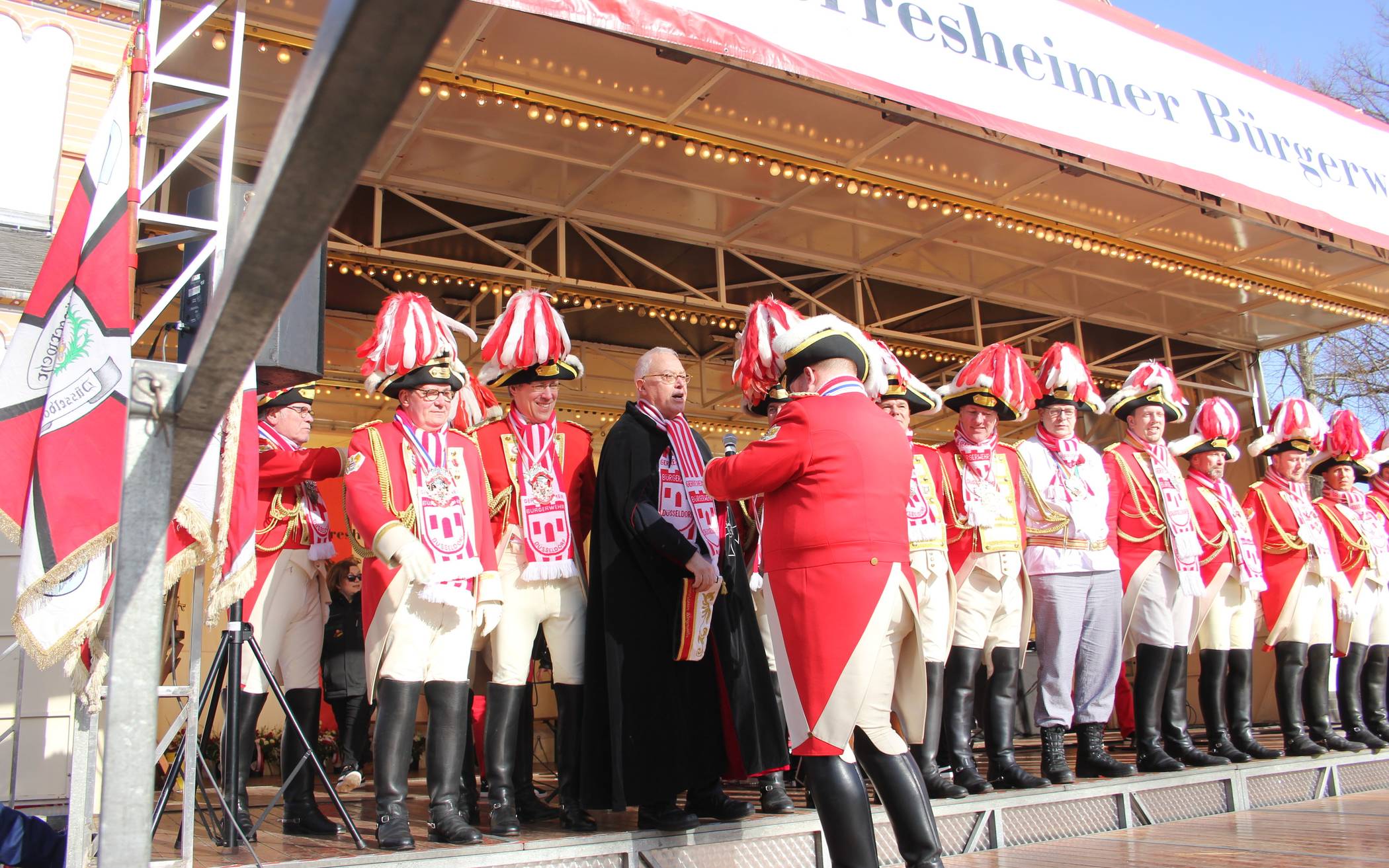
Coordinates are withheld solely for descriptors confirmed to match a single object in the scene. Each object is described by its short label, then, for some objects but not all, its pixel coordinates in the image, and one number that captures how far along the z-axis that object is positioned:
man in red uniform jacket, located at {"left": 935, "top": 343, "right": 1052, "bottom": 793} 4.59
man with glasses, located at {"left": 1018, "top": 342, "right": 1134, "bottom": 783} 4.76
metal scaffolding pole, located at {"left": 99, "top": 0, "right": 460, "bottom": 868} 0.89
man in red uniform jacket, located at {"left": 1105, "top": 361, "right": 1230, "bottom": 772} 5.10
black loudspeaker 3.21
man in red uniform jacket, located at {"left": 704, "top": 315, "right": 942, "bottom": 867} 2.91
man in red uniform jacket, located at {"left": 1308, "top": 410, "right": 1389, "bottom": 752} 6.26
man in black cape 3.71
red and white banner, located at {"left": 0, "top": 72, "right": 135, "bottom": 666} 2.74
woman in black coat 5.61
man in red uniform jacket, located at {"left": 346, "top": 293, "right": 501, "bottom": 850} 3.48
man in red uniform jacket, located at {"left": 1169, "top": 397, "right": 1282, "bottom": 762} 5.40
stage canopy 5.49
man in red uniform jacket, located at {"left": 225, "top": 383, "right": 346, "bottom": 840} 3.90
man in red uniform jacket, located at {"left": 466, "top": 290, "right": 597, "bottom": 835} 3.78
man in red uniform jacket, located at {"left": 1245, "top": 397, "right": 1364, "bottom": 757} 5.91
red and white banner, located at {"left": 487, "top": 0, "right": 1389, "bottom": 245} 4.63
